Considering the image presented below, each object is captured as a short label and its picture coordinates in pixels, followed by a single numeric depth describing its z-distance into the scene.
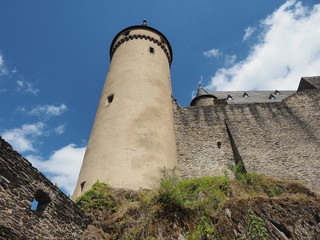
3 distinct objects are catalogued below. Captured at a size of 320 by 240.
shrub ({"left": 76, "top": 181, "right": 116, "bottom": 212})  7.10
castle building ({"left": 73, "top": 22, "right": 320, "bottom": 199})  9.12
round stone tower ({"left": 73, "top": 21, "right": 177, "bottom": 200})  8.77
